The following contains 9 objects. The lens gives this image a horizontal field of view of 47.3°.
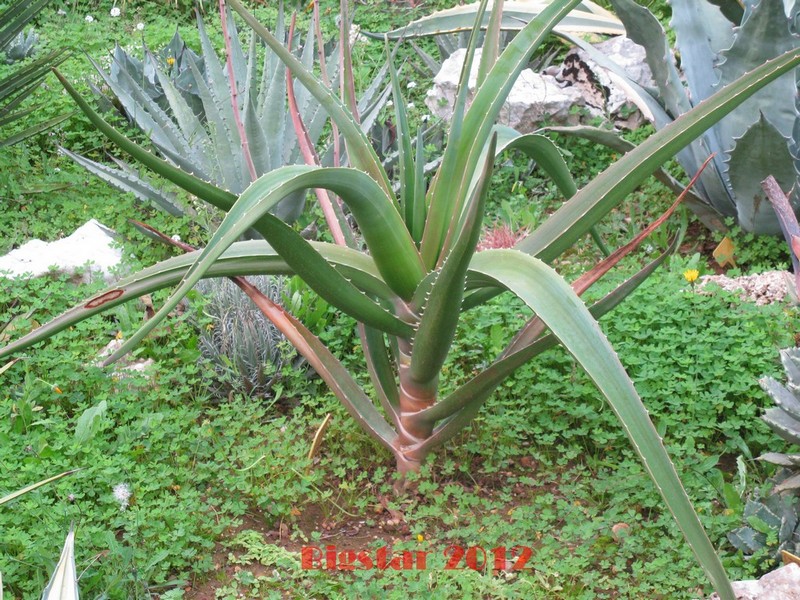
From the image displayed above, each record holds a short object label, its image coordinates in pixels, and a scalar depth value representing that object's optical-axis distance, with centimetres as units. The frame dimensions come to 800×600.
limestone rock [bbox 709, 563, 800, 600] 179
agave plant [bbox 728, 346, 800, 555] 221
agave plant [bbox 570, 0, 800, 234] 346
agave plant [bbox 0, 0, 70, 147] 411
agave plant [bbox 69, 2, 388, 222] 388
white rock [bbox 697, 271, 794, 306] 332
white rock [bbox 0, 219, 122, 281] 359
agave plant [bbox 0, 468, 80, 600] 154
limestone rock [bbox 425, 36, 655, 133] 468
